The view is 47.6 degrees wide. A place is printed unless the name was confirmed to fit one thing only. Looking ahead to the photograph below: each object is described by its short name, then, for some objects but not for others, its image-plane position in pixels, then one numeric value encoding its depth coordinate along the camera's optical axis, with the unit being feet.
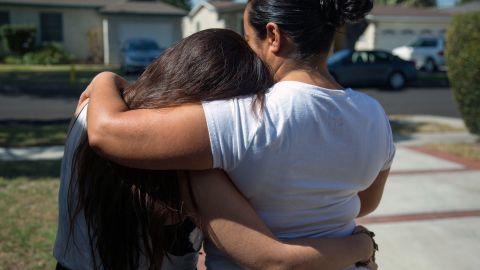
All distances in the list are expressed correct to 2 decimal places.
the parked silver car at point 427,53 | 89.51
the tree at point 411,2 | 157.89
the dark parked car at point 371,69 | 59.57
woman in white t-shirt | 4.37
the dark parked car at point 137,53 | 74.23
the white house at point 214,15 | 96.95
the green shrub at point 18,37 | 86.99
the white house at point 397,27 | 105.91
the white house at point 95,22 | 90.48
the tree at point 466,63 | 27.04
